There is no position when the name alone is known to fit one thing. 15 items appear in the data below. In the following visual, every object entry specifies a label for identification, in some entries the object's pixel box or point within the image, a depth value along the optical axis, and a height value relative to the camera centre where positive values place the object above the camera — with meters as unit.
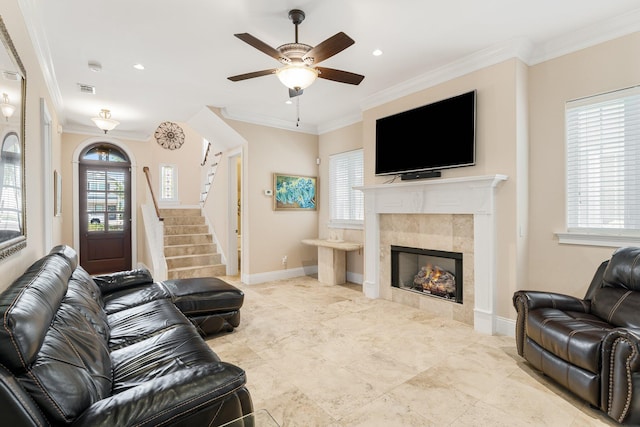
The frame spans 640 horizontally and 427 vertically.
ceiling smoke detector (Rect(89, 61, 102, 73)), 3.57 +1.65
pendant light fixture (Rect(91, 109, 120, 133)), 5.03 +1.44
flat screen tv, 3.56 +0.90
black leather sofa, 1.05 -0.71
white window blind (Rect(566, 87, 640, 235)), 2.82 +0.44
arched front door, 6.46 +0.07
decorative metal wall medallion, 7.89 +1.91
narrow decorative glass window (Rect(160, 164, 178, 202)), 8.16 +0.75
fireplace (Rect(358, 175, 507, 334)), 3.38 -0.27
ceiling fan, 2.45 +1.25
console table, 5.45 -0.87
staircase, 5.83 -0.67
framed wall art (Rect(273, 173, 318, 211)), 5.84 +0.37
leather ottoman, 3.14 -0.91
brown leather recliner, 1.87 -0.83
